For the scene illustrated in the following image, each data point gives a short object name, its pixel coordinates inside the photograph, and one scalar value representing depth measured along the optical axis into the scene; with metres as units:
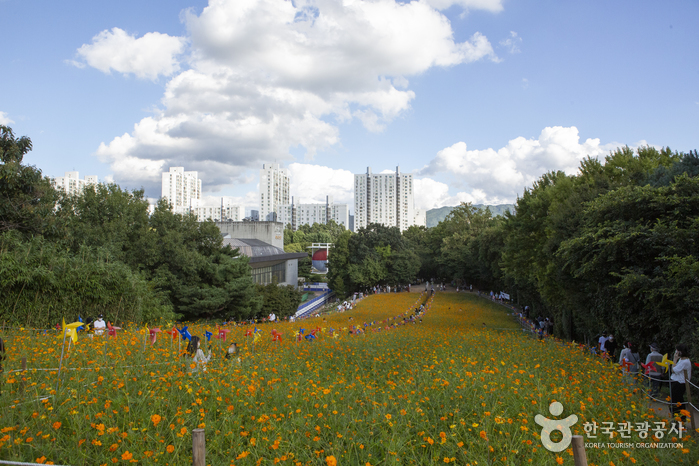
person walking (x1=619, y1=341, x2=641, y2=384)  8.98
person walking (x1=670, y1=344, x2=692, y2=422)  6.71
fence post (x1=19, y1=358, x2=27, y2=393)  5.14
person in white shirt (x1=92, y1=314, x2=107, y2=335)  11.46
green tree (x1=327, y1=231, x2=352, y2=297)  52.78
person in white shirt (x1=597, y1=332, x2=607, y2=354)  12.28
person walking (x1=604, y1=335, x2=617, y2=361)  12.59
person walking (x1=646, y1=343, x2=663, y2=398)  8.11
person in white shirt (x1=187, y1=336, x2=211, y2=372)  6.85
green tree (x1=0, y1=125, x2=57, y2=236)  13.83
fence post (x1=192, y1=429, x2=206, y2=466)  3.10
